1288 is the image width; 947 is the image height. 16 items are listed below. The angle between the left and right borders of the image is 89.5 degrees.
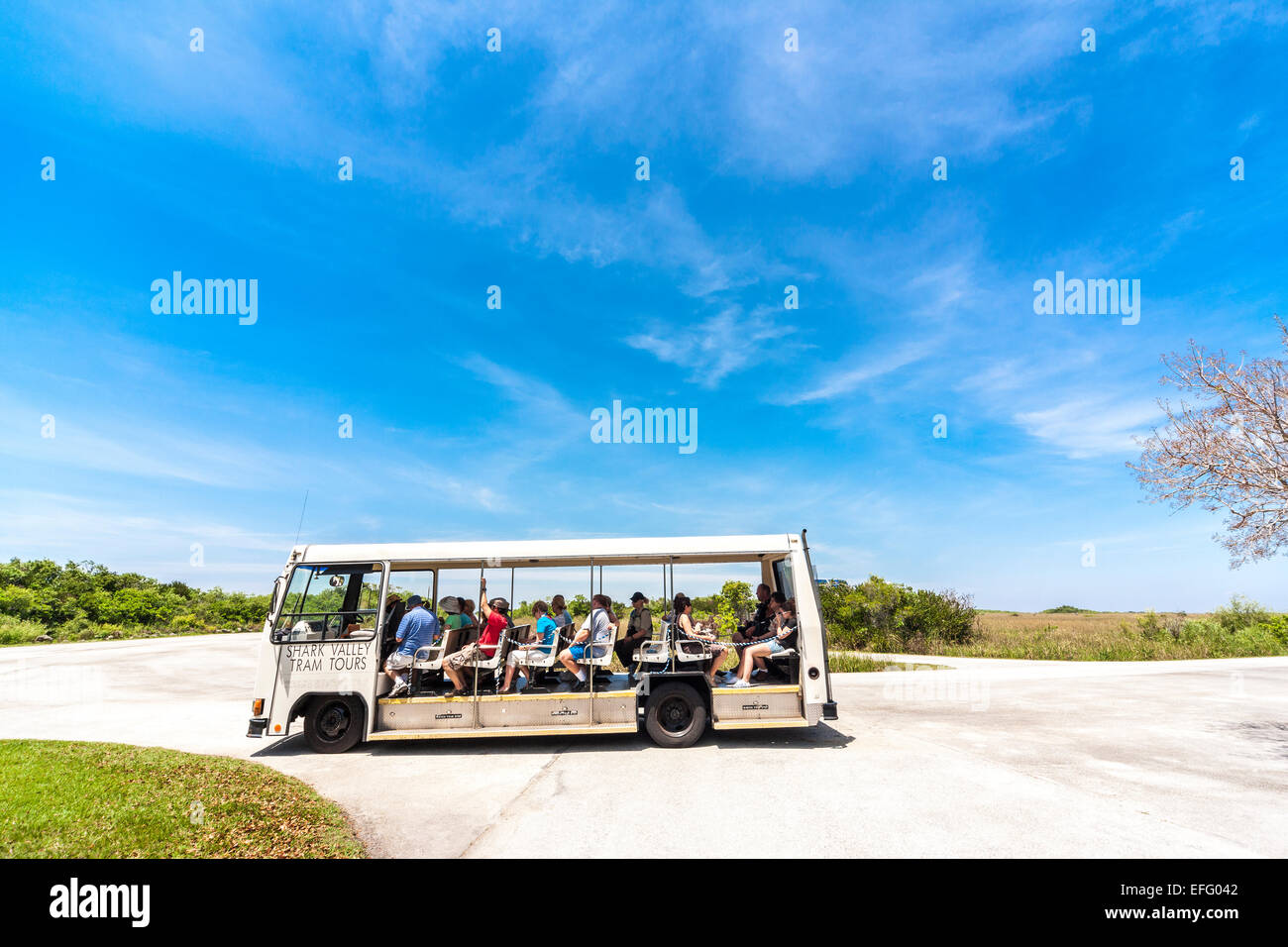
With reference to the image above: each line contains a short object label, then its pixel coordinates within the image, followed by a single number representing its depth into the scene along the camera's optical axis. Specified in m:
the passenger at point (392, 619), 8.80
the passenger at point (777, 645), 8.75
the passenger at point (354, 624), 8.53
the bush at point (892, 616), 25.98
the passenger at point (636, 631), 9.44
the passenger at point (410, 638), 8.50
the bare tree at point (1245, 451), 7.64
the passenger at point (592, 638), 8.69
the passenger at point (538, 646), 8.61
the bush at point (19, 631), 29.75
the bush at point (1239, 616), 28.00
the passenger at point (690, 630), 8.74
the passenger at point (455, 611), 9.65
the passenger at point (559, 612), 9.61
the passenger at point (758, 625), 9.66
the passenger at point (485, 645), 8.52
